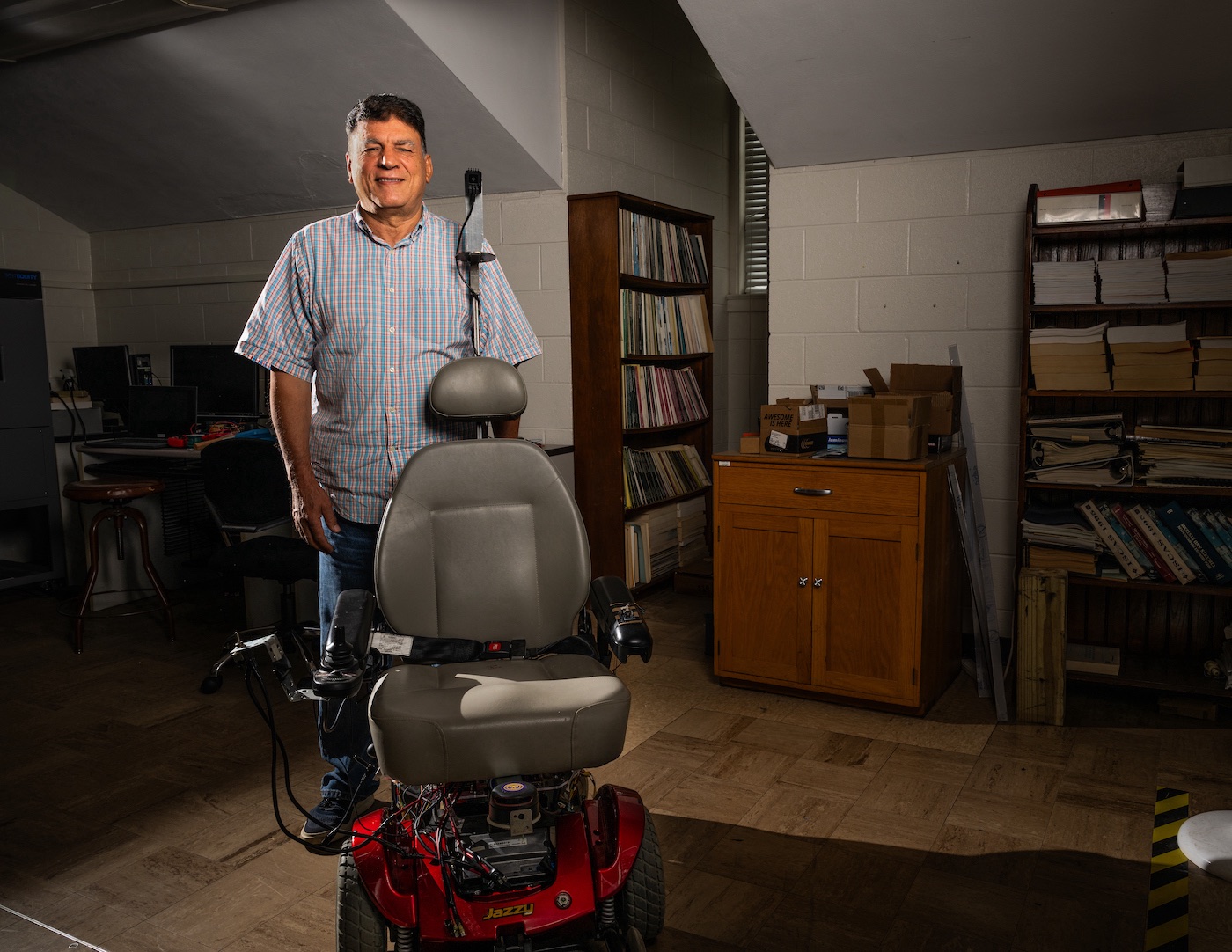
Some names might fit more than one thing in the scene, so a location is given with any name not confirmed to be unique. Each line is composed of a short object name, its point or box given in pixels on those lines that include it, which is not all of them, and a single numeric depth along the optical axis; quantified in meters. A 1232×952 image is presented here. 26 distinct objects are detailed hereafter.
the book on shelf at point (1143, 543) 2.96
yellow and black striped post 1.28
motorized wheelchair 1.58
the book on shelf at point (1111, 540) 3.01
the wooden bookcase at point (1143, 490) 2.97
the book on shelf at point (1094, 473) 2.98
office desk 4.32
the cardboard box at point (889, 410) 2.82
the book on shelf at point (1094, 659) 3.04
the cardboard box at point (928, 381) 3.12
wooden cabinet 2.86
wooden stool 3.79
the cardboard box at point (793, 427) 3.05
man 2.14
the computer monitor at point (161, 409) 4.56
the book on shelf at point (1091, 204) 2.92
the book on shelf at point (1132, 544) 3.00
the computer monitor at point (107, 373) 5.01
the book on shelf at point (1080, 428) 3.01
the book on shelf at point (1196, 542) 2.91
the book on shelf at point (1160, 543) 2.93
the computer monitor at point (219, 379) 4.63
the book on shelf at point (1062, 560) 3.02
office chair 3.28
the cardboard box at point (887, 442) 2.83
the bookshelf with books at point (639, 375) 4.10
